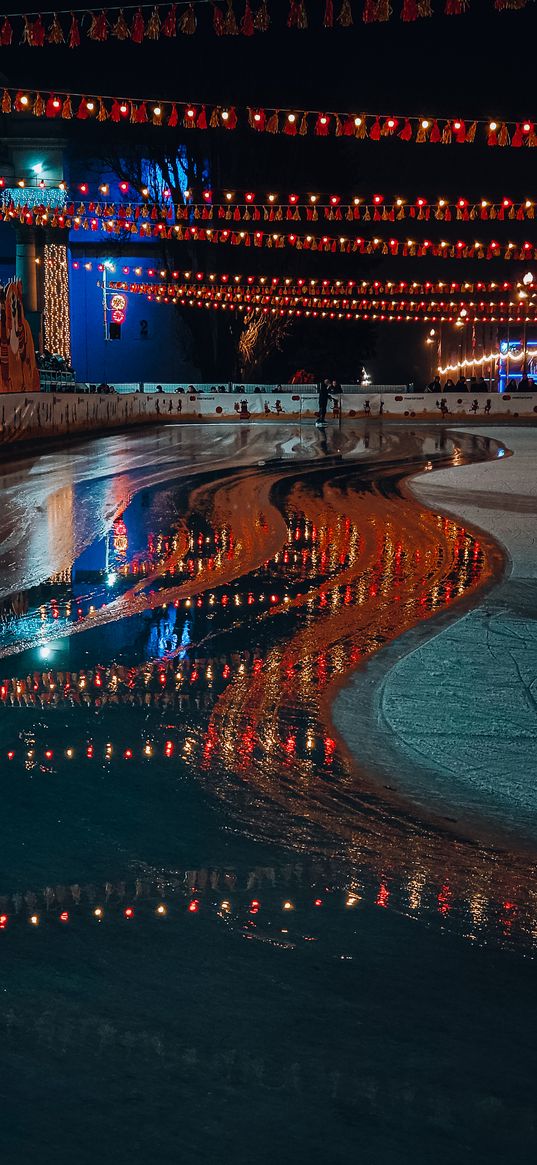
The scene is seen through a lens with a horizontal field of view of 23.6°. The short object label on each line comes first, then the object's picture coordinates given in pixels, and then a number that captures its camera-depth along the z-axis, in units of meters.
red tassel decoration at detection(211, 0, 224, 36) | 15.67
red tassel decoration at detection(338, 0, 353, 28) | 14.58
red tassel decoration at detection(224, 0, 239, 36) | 15.49
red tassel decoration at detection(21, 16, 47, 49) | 16.31
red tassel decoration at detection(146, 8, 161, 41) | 15.70
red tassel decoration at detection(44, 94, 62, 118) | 21.92
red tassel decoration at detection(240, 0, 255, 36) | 15.51
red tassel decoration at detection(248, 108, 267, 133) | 22.42
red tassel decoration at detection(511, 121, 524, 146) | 21.77
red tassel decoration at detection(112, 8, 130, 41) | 15.94
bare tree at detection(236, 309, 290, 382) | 74.19
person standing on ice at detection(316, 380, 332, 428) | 48.88
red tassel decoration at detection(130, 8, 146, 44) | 15.91
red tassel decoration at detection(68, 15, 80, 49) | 15.86
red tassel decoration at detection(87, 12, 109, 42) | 15.94
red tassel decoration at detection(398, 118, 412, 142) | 22.61
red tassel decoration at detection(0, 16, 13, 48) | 16.09
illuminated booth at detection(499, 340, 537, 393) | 116.75
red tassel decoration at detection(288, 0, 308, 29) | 14.64
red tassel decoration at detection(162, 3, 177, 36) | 15.82
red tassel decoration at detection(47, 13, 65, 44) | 15.89
